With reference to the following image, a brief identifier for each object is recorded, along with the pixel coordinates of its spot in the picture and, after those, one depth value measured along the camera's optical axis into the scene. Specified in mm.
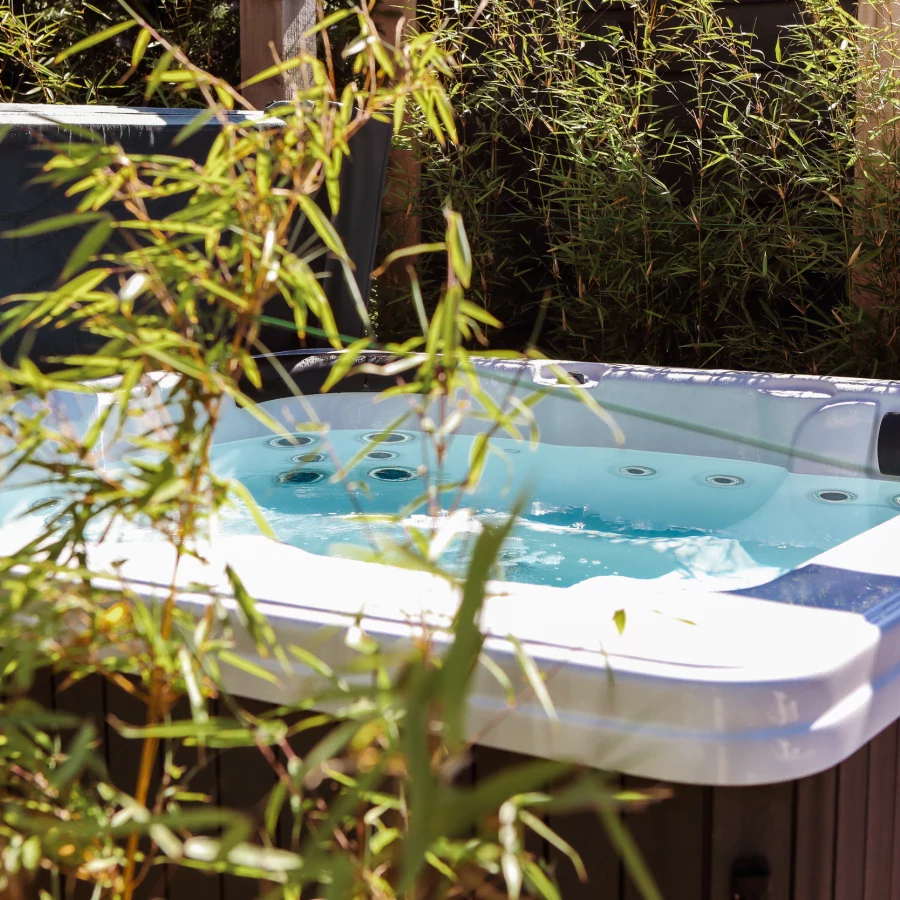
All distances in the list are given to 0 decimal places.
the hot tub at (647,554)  1086
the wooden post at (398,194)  4680
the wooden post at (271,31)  4281
